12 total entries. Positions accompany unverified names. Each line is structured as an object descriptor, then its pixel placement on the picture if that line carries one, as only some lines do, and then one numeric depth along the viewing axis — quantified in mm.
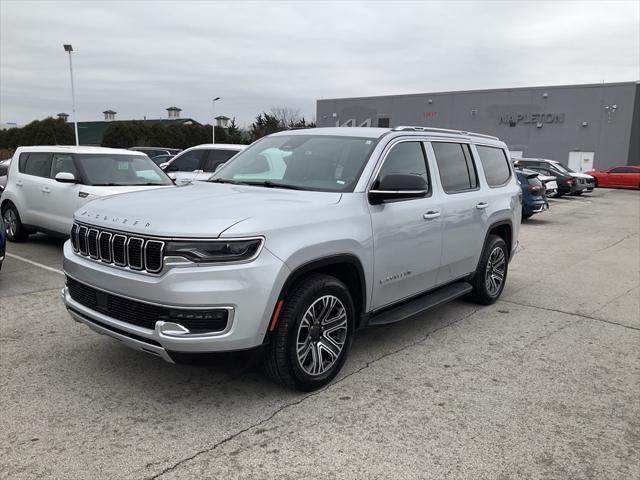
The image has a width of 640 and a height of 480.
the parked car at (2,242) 6488
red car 30955
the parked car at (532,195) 14953
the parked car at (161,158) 20453
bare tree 78075
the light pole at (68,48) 31609
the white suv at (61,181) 8172
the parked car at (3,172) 15188
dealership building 39094
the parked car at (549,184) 18375
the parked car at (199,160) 11305
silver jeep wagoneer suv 3201
